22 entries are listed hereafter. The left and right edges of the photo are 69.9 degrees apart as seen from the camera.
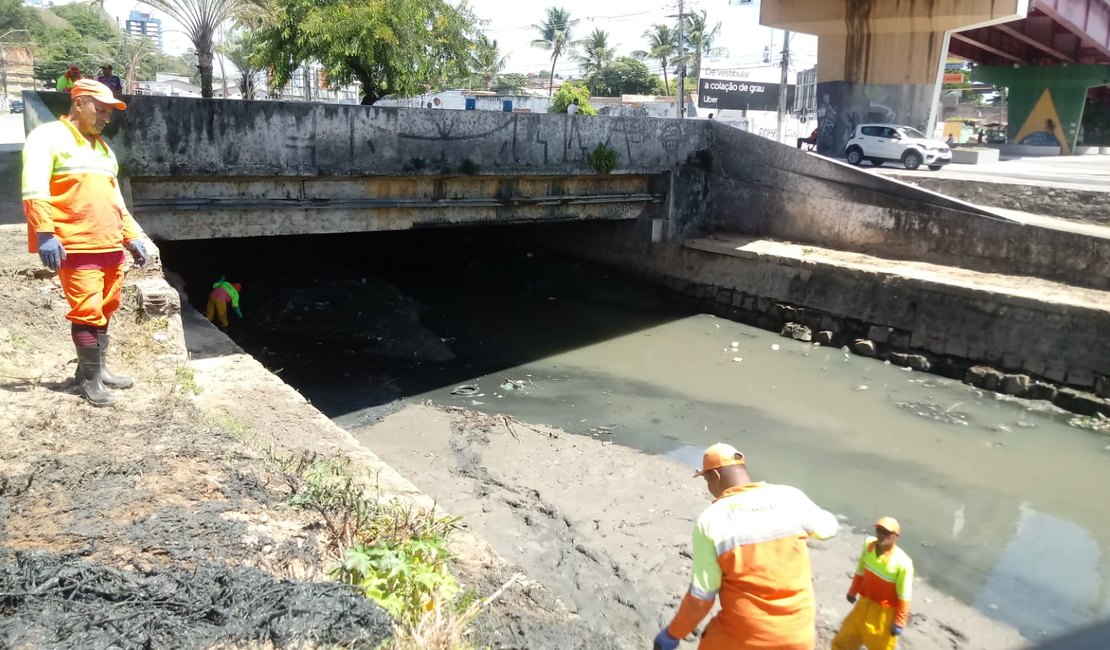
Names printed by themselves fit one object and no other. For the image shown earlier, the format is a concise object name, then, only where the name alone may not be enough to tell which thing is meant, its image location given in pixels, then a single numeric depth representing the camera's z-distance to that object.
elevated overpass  21.09
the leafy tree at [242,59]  23.15
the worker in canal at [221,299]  11.24
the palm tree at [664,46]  62.84
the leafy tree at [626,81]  64.38
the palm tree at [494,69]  62.03
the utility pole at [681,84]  36.78
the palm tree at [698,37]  58.51
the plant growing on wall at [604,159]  13.54
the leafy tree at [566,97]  29.43
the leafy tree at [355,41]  19.45
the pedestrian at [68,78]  12.44
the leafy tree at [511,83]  63.90
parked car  21.05
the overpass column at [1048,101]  33.19
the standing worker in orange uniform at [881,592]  4.43
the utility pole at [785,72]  36.81
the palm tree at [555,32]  66.19
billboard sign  47.89
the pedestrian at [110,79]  12.43
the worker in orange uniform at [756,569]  2.92
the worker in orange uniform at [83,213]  4.31
